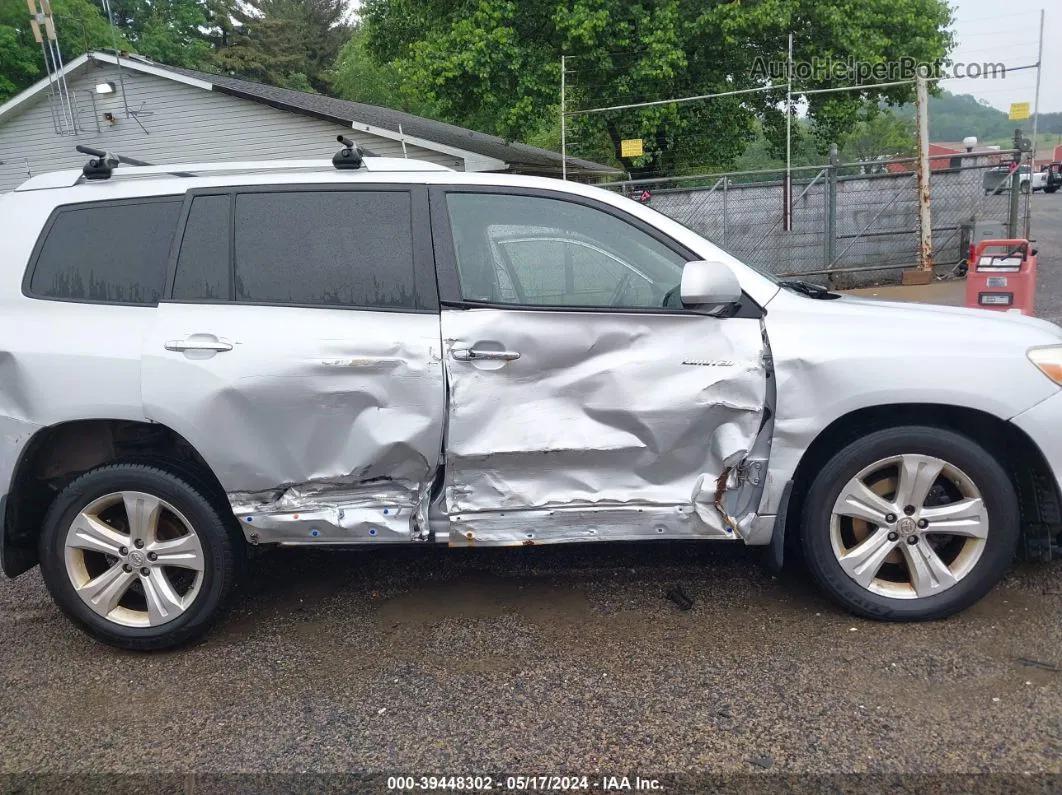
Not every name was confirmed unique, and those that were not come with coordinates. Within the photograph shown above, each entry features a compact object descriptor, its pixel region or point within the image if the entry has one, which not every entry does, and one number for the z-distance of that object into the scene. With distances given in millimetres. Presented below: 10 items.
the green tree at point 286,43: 44062
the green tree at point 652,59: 17547
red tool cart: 7113
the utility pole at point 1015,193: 12281
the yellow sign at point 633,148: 13839
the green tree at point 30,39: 30203
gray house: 17219
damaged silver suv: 3252
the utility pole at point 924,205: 11719
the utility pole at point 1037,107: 13477
